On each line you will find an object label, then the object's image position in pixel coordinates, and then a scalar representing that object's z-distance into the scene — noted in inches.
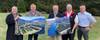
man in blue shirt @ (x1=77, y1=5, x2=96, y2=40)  145.9
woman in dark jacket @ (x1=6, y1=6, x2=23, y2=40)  134.2
